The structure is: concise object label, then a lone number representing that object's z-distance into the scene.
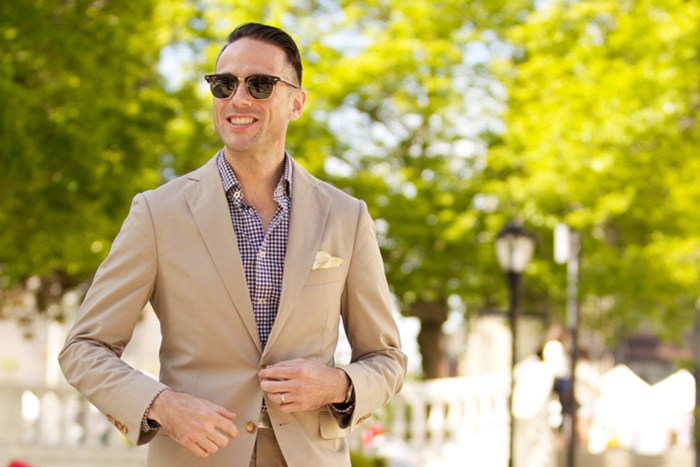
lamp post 13.38
